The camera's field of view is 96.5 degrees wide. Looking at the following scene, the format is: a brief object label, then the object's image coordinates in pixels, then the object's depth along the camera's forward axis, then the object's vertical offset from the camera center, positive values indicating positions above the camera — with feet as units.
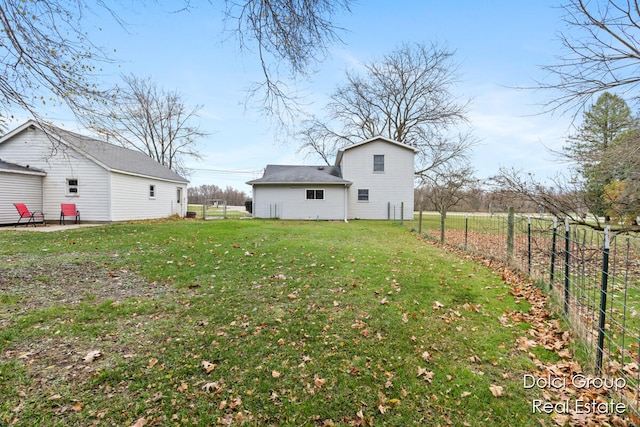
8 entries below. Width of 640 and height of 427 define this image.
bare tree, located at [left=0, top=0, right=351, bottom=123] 11.60 +7.15
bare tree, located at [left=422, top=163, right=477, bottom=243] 73.08 +7.61
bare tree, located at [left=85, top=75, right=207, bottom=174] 87.81 +25.07
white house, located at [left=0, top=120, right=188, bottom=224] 44.09 +3.98
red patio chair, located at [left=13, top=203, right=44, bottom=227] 42.96 -1.59
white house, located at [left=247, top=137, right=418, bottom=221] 69.36 +7.67
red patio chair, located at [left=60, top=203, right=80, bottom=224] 46.32 -0.93
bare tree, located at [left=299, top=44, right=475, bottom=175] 79.10 +30.01
